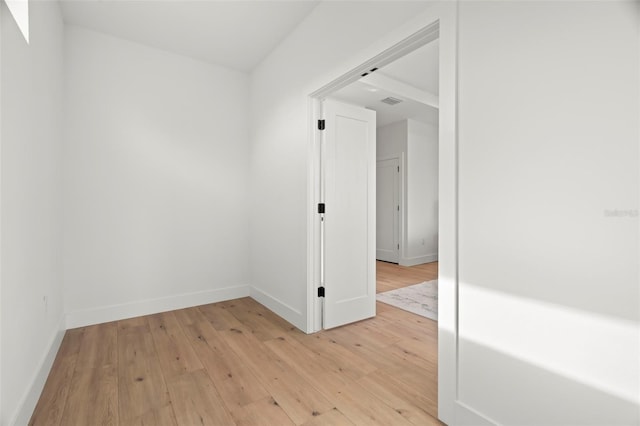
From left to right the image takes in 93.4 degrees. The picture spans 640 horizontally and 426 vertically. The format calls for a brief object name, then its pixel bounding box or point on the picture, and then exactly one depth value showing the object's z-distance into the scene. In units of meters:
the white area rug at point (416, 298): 3.30
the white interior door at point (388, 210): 6.11
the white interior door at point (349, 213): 2.78
